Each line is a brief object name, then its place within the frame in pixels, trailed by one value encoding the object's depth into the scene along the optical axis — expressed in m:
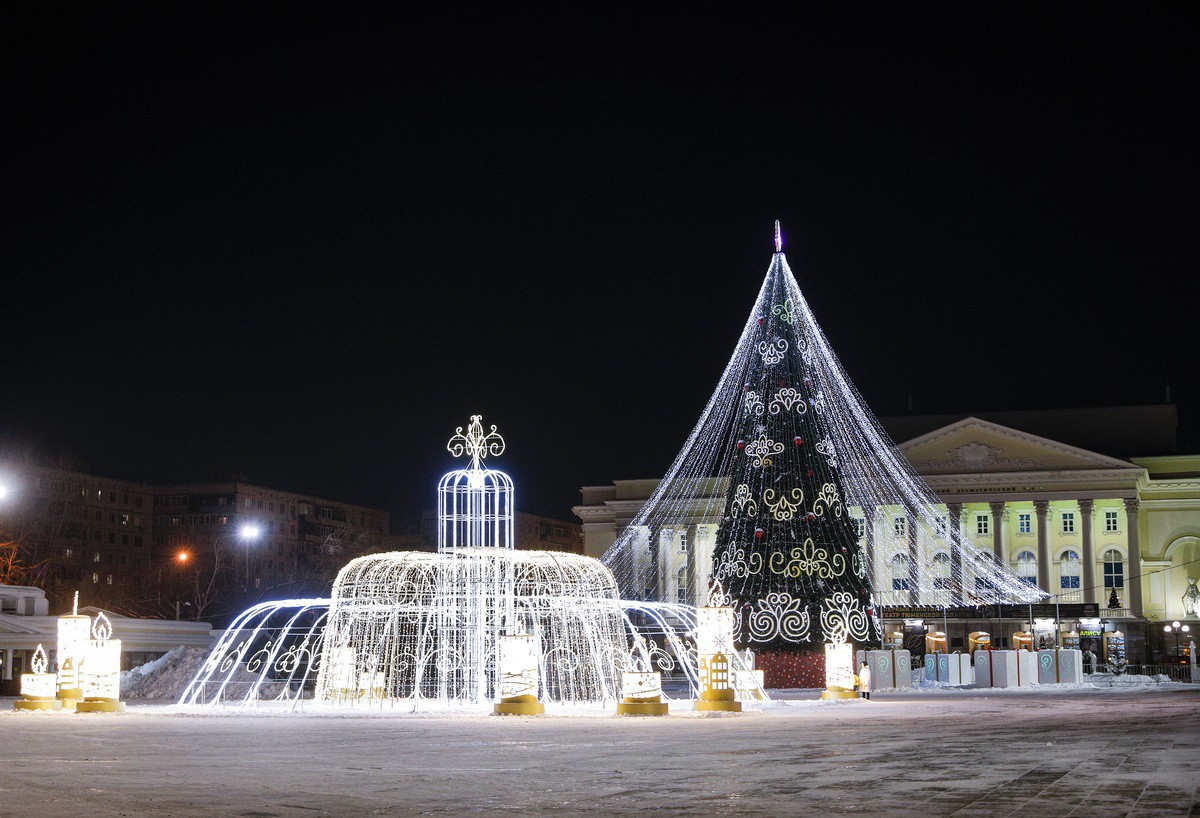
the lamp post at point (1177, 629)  73.45
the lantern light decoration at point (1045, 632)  65.62
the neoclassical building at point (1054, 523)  80.00
